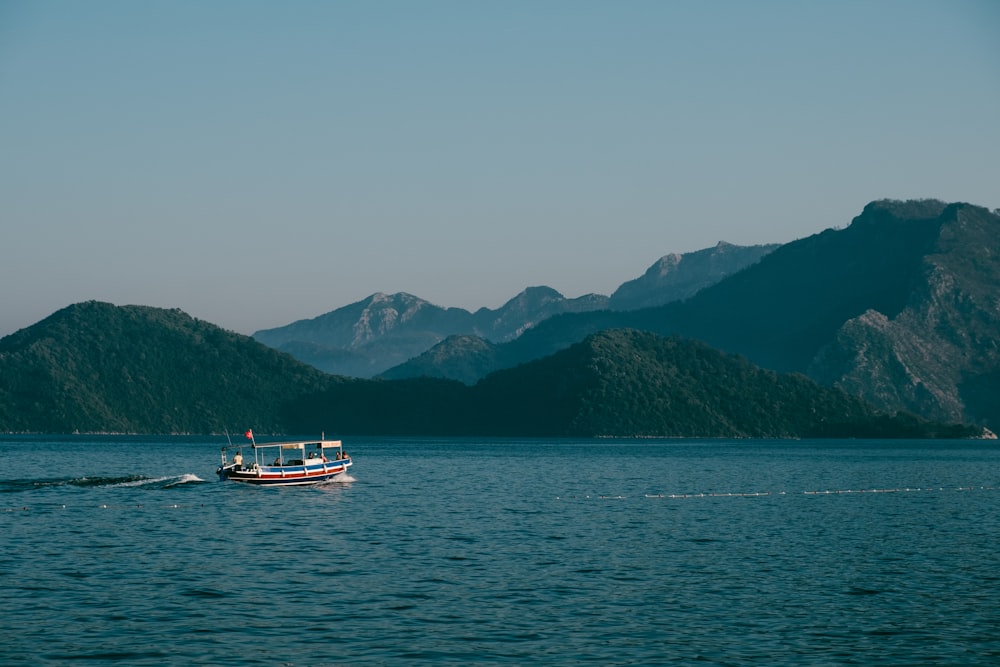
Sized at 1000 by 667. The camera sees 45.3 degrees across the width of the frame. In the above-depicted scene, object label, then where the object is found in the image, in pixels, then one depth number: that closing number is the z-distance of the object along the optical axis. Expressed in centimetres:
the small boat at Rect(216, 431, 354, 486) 14475
